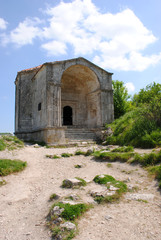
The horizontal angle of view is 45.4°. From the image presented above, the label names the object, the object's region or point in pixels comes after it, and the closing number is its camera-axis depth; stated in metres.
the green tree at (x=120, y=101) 23.81
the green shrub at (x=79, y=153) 9.50
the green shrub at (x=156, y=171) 5.40
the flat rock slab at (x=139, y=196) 4.50
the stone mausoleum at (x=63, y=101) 13.89
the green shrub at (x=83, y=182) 5.42
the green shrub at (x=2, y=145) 9.17
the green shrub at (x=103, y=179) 5.47
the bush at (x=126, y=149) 8.39
